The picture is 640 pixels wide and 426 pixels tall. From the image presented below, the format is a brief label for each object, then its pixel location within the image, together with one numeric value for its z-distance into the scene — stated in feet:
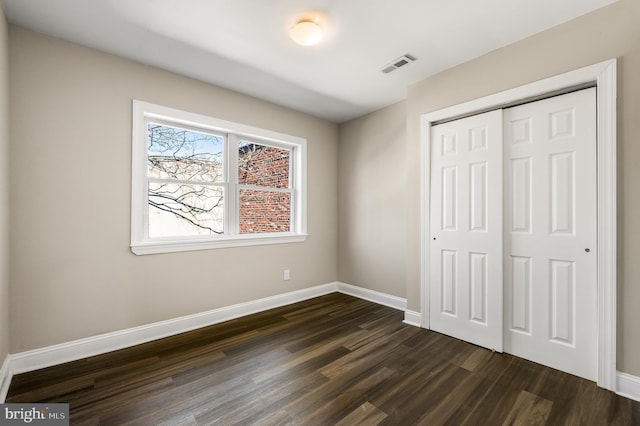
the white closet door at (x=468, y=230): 8.16
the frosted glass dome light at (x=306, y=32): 6.77
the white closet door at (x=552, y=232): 6.73
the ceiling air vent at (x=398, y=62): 8.45
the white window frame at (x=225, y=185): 8.60
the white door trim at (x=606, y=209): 6.19
